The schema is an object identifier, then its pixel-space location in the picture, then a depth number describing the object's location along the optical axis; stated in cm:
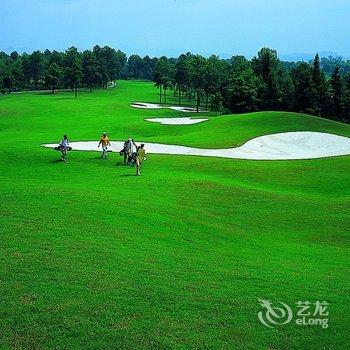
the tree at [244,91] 9238
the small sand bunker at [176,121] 6912
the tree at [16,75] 14052
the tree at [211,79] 11125
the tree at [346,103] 8975
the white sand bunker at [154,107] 10868
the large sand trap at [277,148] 4138
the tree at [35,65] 16538
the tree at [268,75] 9519
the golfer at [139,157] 2986
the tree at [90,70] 15250
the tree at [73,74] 13038
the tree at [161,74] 12625
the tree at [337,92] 9050
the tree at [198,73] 11150
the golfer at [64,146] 3434
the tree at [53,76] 13662
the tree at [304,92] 8906
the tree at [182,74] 11919
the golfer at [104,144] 3544
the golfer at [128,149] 3350
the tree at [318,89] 8962
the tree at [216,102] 10022
